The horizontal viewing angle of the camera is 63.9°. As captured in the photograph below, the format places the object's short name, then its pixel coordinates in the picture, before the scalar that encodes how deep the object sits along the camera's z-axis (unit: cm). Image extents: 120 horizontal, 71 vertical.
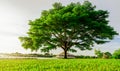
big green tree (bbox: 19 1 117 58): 1276
